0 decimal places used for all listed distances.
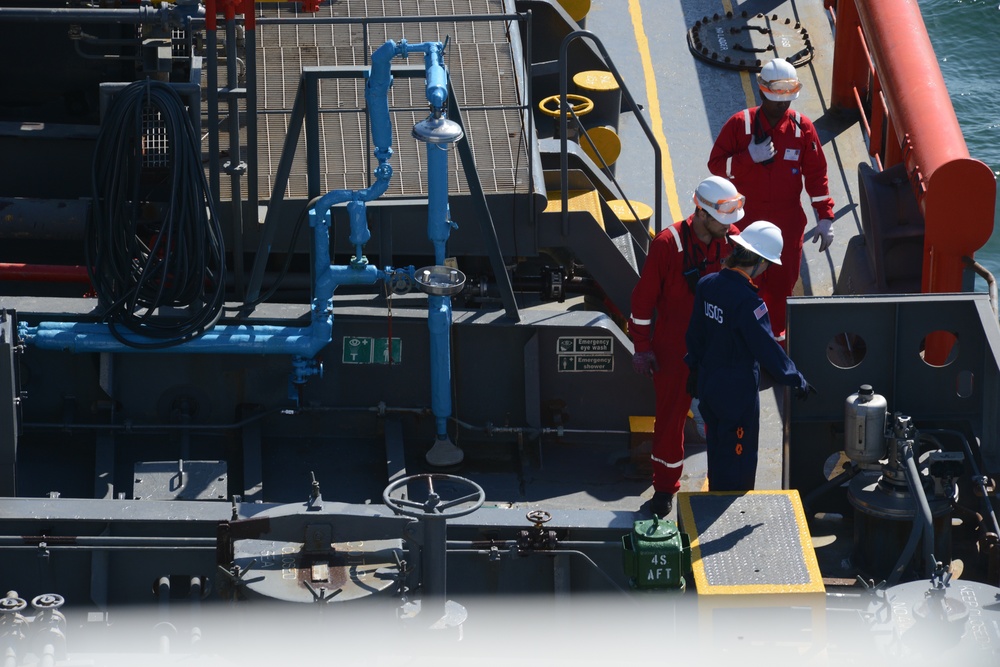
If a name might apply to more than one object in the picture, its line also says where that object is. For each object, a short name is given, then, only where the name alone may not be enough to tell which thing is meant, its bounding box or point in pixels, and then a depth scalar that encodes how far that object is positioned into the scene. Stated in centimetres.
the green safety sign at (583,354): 1633
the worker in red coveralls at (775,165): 1741
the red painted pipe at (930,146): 1616
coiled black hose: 1541
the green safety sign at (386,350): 1627
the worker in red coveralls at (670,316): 1501
